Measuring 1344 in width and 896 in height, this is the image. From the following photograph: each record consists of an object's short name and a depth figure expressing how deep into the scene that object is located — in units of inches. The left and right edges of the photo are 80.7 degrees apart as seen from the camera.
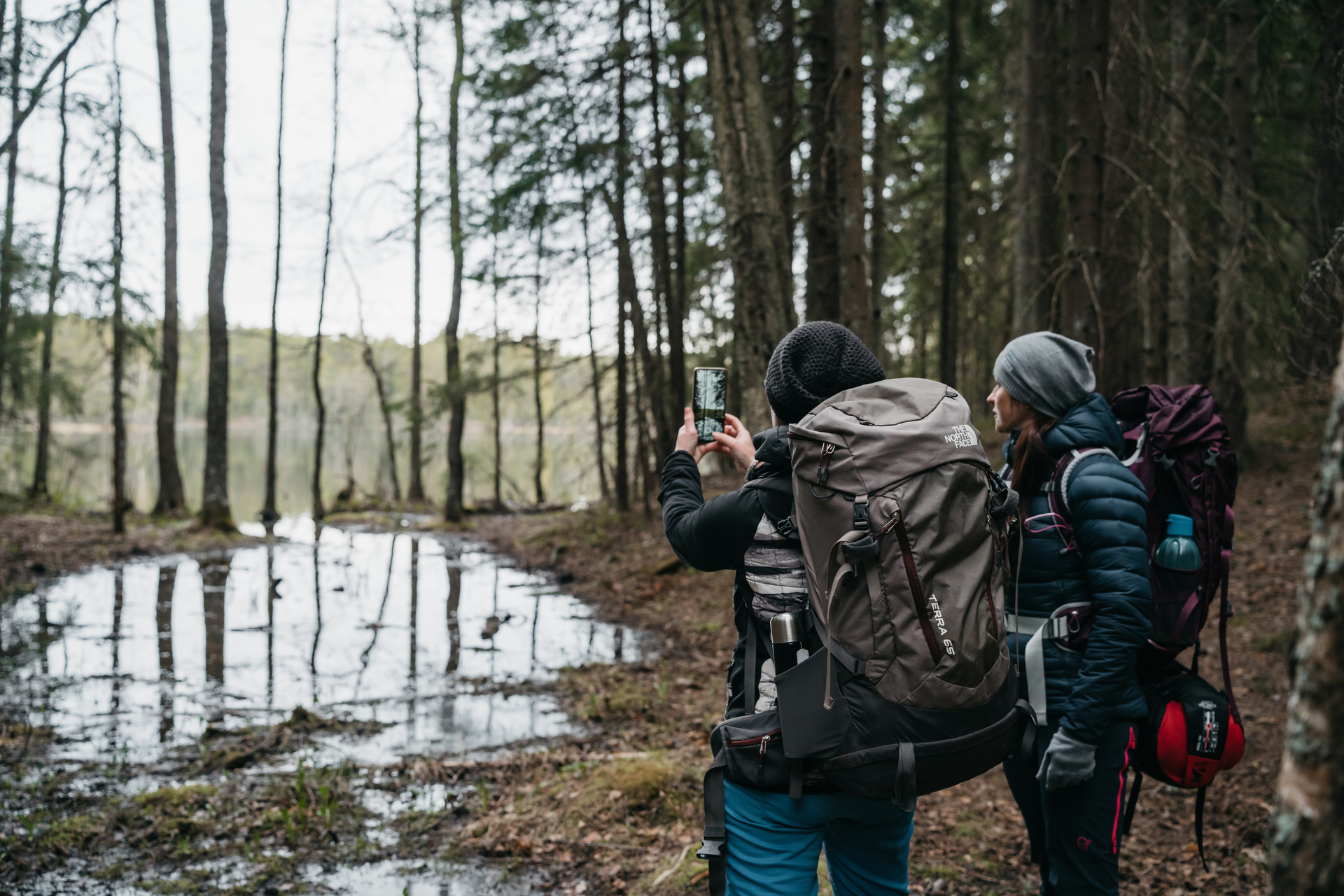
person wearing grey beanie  89.2
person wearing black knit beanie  73.6
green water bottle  94.7
